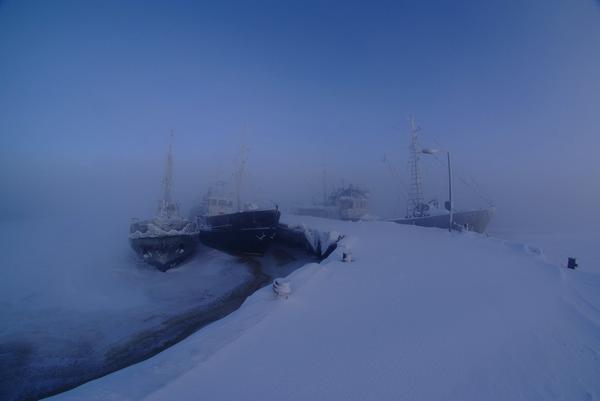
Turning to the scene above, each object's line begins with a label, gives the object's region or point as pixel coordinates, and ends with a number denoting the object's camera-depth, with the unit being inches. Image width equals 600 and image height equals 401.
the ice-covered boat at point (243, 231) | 706.2
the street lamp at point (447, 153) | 532.1
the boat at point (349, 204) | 1487.5
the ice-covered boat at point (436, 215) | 918.4
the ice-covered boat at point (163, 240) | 601.3
